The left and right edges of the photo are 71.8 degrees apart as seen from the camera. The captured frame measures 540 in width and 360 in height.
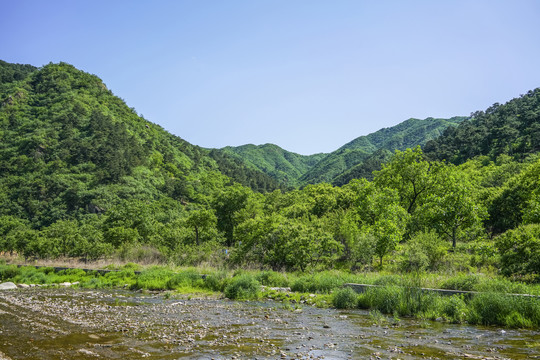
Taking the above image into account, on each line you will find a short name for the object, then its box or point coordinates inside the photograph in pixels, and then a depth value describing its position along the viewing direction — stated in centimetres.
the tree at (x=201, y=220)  5494
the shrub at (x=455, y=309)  1698
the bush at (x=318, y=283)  2721
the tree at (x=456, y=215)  3794
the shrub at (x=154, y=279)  3384
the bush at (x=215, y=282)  3127
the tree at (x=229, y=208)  6675
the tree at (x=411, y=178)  5278
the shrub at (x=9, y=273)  4312
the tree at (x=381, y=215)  3569
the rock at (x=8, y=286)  3507
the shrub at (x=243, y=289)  2695
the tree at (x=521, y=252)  1961
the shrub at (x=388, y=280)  2268
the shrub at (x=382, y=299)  1973
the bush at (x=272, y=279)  3098
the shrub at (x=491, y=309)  1592
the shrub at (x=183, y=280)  3288
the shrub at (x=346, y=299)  2214
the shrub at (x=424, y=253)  2989
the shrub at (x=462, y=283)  2014
